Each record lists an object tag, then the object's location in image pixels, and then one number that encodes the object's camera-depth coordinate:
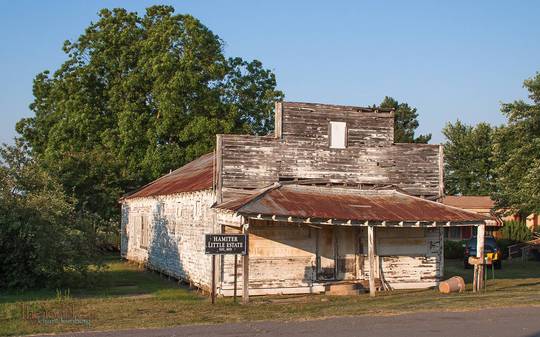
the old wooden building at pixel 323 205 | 19.48
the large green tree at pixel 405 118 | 71.31
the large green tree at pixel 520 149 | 31.69
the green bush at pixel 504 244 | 40.85
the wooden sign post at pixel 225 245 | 17.31
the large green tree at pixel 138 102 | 40.03
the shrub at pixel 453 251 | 39.16
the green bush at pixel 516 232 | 43.56
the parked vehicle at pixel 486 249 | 32.84
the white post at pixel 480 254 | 20.33
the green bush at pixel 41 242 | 19.58
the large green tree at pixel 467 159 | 60.03
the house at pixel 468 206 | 51.80
